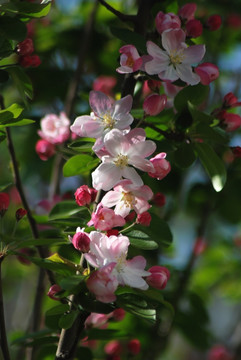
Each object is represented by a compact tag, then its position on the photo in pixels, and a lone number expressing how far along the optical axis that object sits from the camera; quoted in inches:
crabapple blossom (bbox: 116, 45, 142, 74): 50.1
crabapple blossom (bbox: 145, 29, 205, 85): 50.5
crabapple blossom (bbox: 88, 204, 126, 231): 49.1
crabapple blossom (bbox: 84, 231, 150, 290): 48.3
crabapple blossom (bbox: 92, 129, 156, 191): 49.1
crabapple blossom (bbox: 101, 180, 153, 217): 49.4
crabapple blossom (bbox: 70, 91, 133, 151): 50.0
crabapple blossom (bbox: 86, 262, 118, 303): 47.5
